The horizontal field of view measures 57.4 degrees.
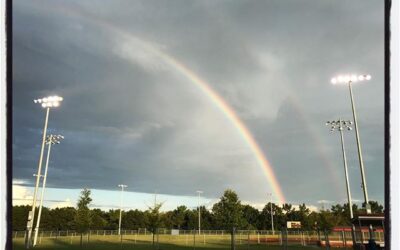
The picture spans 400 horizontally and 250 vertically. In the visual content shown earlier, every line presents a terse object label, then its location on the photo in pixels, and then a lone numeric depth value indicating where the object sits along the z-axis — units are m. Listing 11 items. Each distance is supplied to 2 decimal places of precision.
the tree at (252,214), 127.27
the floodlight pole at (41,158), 39.03
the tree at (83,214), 52.66
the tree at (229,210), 64.25
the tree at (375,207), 129.39
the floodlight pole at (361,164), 27.20
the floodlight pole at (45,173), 51.44
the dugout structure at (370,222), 19.33
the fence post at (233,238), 29.01
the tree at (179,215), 106.41
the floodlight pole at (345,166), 38.09
